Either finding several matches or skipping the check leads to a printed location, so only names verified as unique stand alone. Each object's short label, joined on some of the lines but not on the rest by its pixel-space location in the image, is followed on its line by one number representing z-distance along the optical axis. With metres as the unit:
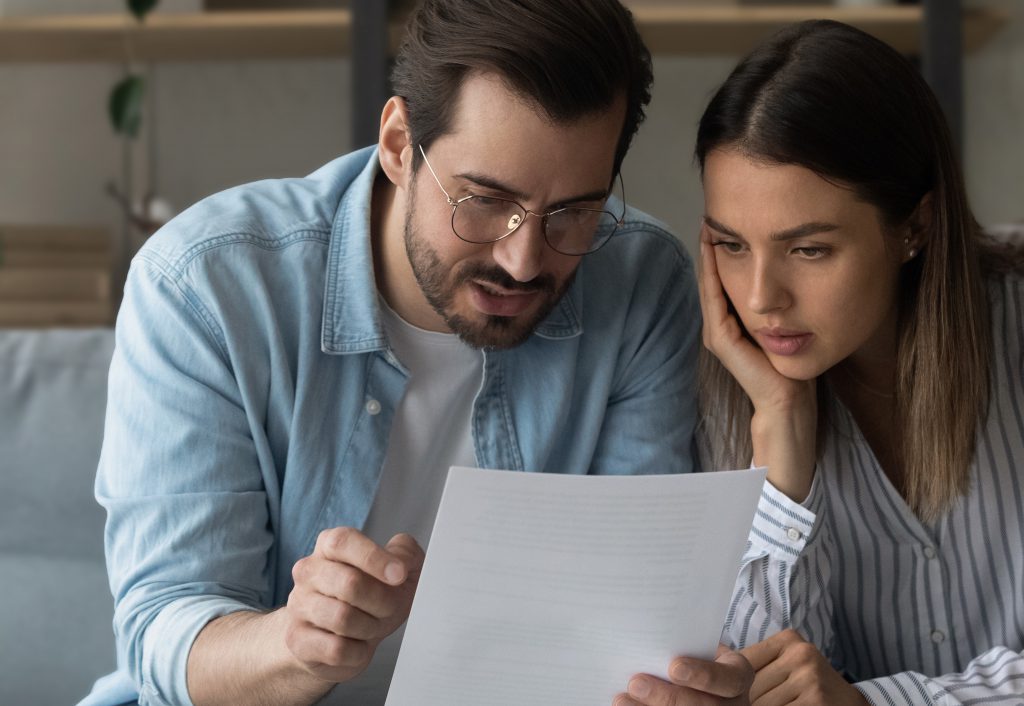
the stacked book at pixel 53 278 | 2.89
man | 1.26
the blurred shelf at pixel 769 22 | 2.77
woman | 1.28
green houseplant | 2.95
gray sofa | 1.66
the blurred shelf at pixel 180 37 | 2.87
